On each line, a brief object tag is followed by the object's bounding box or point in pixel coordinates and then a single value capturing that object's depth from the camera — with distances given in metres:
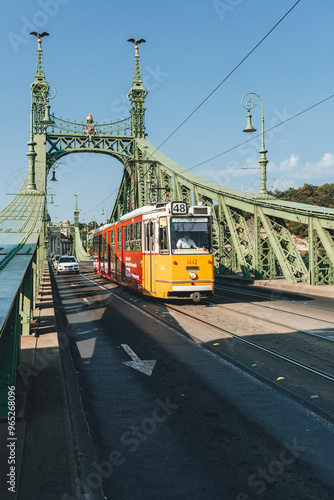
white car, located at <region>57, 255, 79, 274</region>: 39.41
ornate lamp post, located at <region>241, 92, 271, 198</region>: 23.58
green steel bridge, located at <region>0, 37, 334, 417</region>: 5.76
